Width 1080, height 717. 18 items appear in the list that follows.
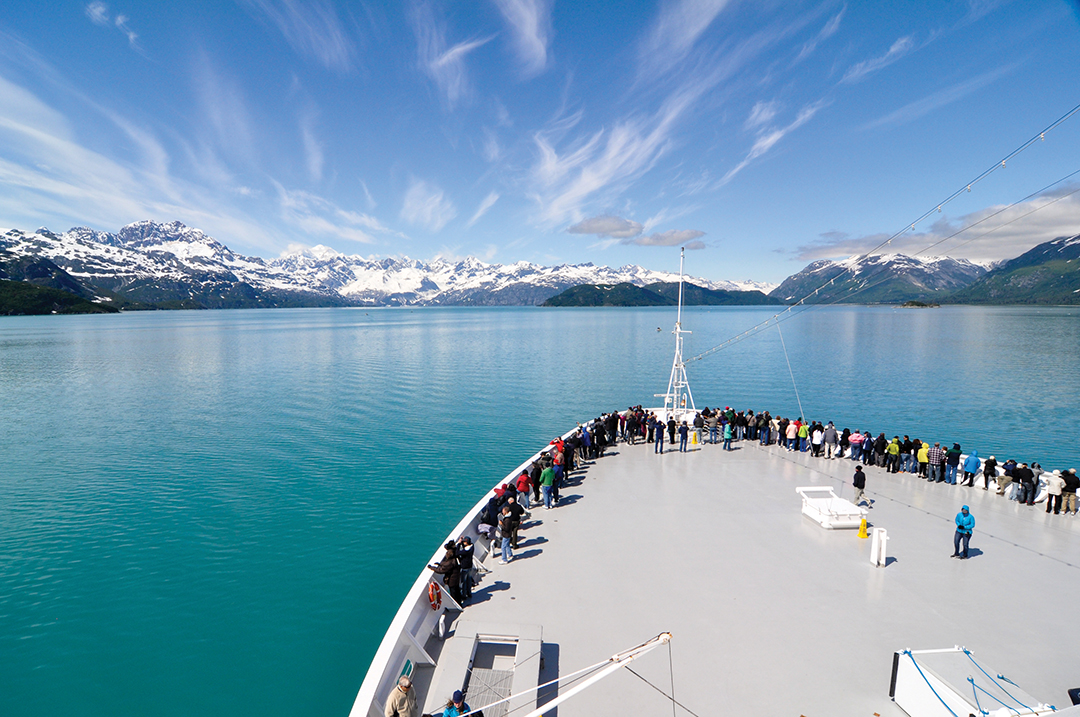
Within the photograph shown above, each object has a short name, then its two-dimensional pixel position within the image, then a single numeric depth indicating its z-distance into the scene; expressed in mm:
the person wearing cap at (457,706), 7518
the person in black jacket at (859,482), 16562
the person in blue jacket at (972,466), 18203
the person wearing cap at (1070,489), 15703
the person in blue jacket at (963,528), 12602
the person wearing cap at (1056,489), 15945
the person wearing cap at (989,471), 18125
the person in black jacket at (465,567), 11545
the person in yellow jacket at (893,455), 20234
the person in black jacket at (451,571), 11062
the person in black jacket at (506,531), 13102
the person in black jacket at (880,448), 21375
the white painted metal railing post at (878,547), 12602
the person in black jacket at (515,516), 13875
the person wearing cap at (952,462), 18859
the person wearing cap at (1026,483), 16750
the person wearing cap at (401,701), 7773
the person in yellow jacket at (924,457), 19750
